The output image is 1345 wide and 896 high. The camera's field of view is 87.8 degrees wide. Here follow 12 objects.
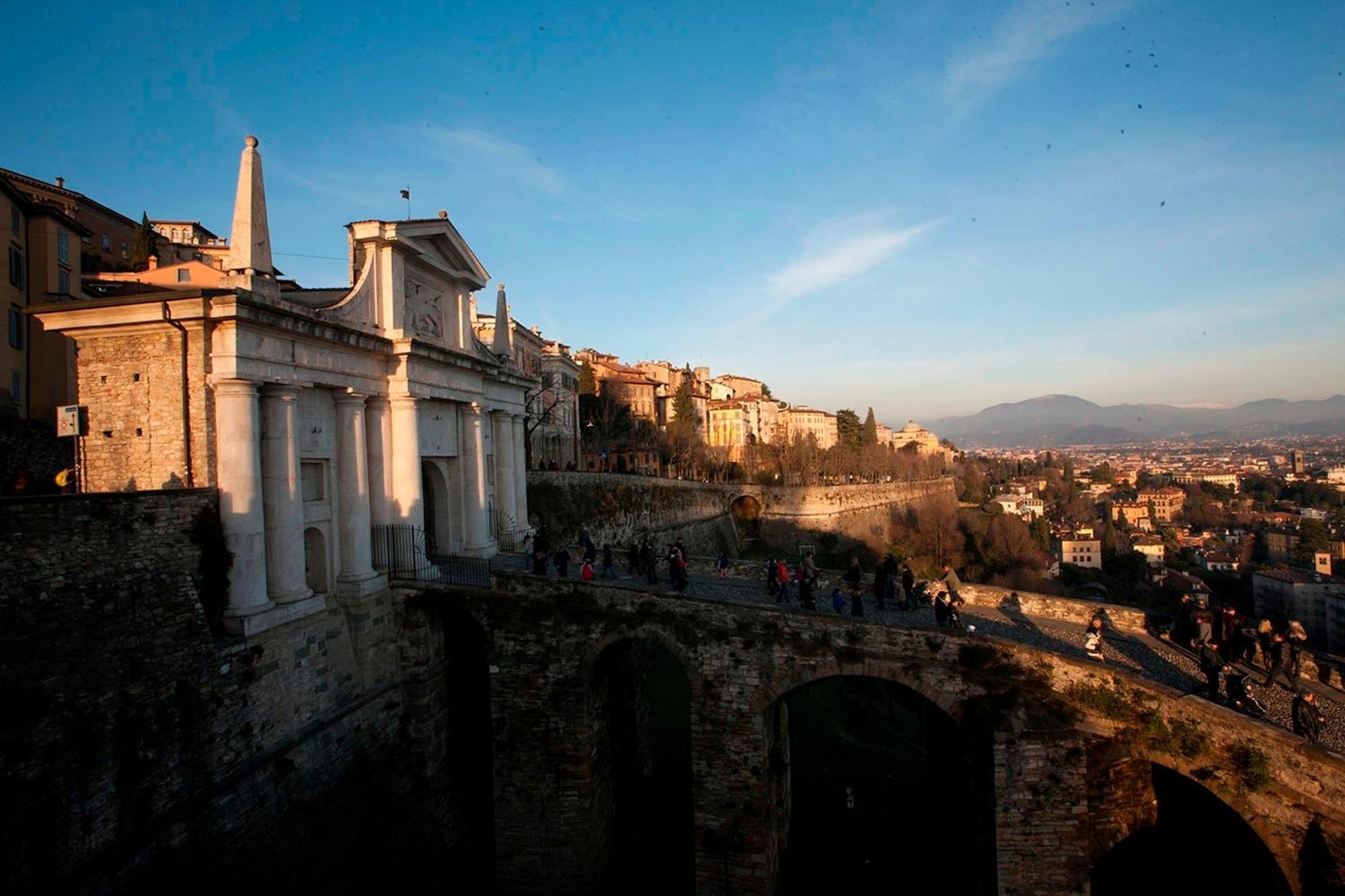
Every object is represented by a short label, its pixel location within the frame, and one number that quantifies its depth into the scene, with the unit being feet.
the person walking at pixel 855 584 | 47.55
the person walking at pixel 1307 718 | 34.55
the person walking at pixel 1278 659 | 40.88
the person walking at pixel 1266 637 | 43.24
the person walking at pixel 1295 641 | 40.16
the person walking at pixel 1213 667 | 38.09
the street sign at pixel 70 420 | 38.78
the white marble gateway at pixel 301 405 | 38.24
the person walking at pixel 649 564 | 55.98
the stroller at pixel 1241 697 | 36.81
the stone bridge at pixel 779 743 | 34.68
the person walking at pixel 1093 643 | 44.60
